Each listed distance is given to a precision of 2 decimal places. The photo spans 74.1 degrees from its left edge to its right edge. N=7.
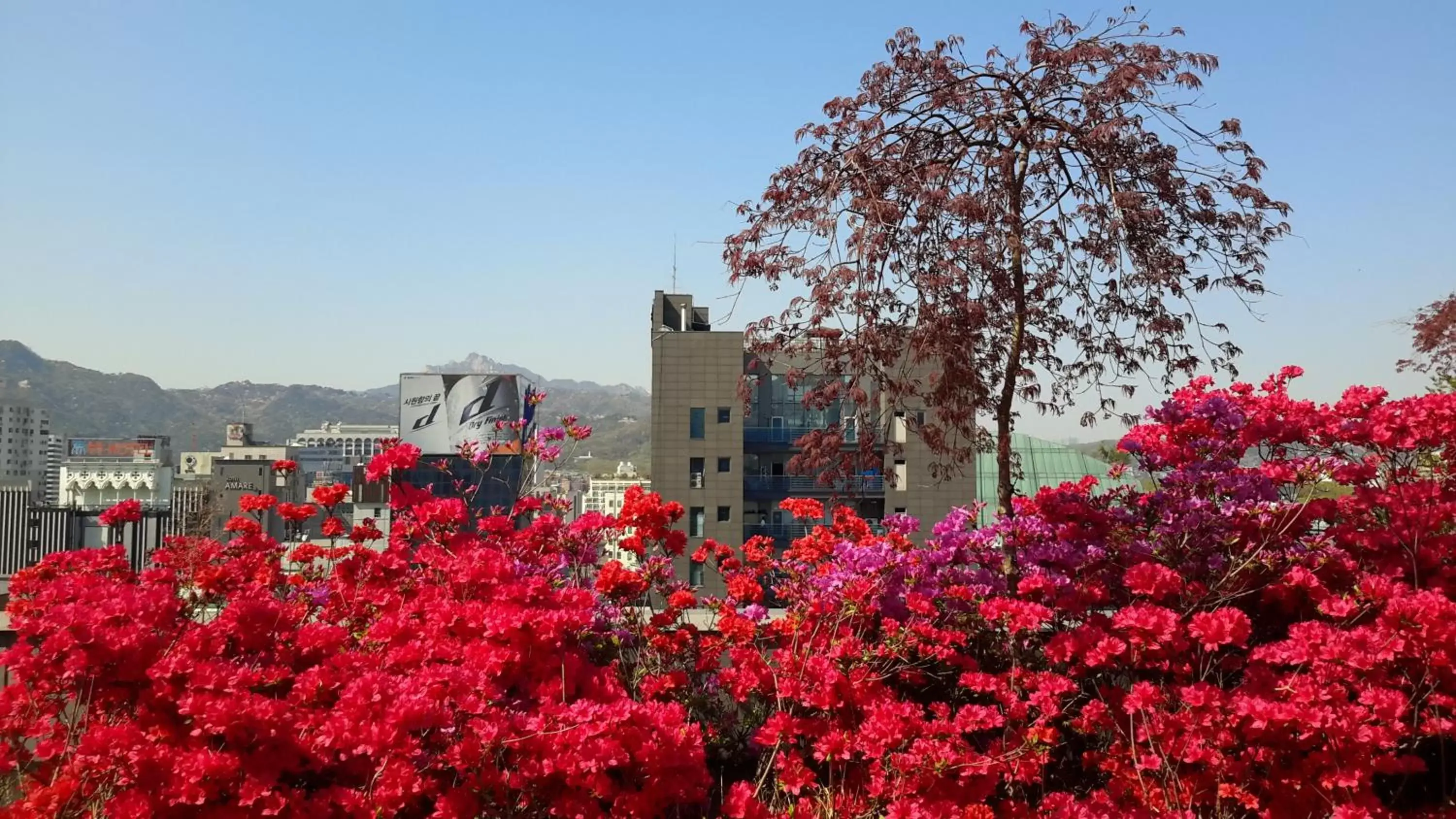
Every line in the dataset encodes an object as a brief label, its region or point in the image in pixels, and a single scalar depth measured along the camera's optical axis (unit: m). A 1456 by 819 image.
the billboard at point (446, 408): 61.78
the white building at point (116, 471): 84.94
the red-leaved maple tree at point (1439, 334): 10.22
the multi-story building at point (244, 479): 50.53
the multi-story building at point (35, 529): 55.56
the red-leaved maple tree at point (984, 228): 3.88
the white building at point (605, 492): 92.56
